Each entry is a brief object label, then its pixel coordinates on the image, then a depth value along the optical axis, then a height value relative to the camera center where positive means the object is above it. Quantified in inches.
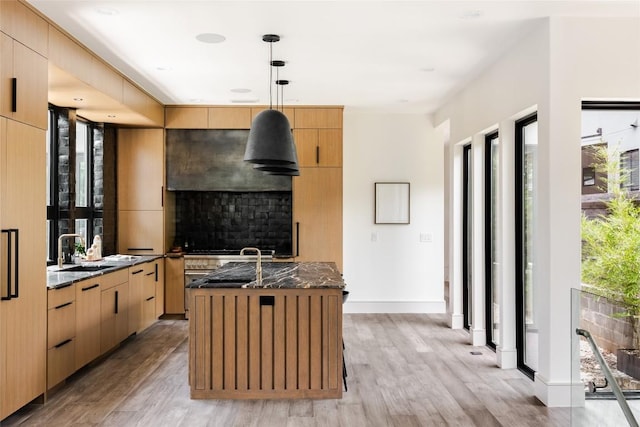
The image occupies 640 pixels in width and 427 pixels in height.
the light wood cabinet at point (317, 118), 285.9 +54.0
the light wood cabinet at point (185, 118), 283.7 +53.9
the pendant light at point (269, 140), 163.6 +24.6
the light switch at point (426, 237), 300.4 -10.8
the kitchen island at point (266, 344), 159.0 -37.4
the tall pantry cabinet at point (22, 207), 133.2 +3.4
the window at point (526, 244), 182.4 -9.1
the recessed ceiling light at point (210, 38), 171.0 +59.0
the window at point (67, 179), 221.6 +17.6
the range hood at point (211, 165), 283.4 +28.8
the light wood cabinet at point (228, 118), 284.0 +53.8
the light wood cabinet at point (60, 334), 156.3 -35.0
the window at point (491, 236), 215.2 -7.2
